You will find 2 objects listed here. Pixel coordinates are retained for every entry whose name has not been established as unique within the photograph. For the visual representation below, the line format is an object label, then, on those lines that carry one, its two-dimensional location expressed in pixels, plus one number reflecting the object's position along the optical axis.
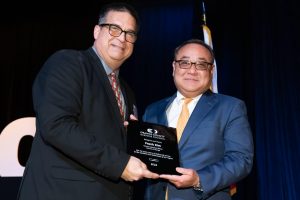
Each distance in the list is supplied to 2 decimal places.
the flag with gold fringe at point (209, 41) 4.07
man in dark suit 1.77
